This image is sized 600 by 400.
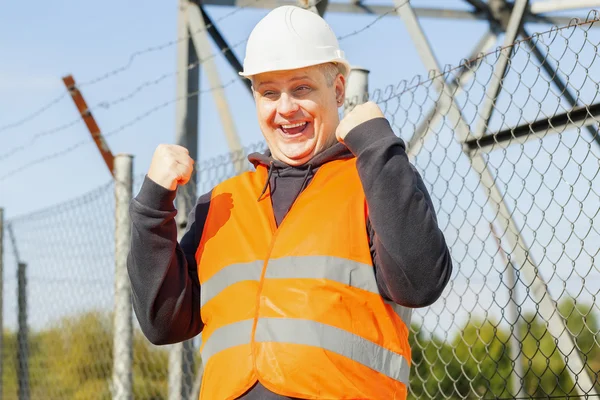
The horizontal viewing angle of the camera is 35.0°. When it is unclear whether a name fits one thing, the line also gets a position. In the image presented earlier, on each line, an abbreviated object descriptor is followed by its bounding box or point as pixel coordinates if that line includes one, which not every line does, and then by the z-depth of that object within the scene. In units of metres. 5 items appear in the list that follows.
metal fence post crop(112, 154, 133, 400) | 4.71
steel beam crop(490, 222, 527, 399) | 3.17
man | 2.18
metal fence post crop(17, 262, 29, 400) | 6.92
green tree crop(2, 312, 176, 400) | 6.44
